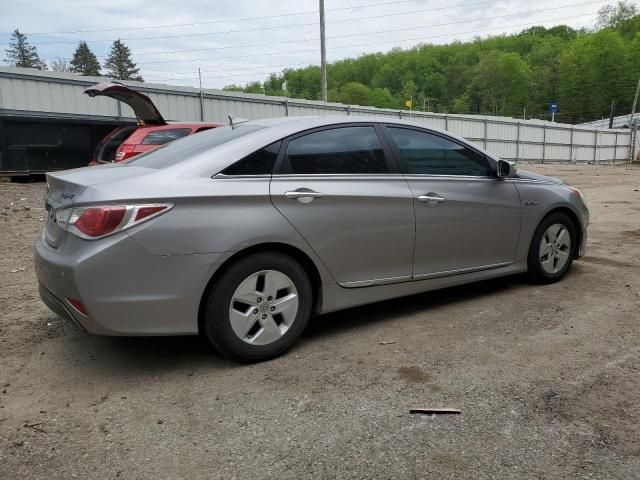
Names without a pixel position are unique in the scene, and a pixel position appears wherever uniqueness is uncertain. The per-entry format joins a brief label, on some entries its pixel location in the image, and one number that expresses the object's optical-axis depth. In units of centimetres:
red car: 826
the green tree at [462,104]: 10384
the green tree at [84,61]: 8838
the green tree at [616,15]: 11169
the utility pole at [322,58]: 2634
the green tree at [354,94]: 8462
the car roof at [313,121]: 366
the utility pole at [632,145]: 4384
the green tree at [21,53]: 9219
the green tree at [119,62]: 9469
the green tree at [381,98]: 8981
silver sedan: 292
